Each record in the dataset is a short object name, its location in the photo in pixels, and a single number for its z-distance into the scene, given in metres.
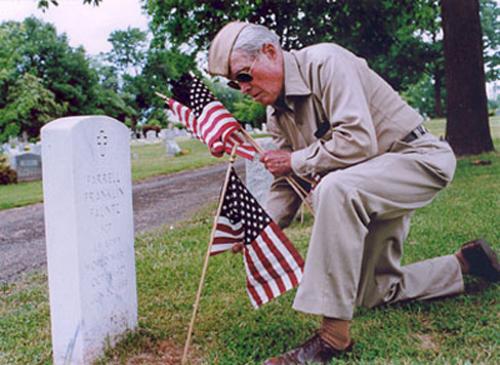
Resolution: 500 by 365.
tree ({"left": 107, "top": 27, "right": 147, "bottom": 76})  72.38
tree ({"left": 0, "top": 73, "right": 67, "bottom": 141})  28.20
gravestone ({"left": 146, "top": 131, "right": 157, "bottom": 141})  51.09
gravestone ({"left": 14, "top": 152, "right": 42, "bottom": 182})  19.67
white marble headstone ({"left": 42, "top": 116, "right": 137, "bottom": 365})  2.98
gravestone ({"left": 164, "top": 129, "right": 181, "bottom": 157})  27.70
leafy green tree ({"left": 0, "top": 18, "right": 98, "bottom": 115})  41.19
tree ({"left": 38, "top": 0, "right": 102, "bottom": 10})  11.88
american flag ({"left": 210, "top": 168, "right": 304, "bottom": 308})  3.24
